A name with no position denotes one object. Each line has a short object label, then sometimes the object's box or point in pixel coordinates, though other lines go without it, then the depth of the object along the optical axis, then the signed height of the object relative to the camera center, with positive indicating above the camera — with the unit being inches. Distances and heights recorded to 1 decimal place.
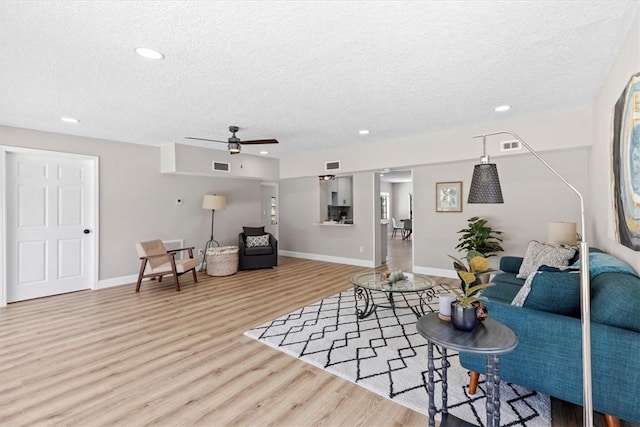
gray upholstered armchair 241.3 -28.8
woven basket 222.8 -35.4
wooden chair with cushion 184.4 -31.0
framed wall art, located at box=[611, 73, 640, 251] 68.9 +12.3
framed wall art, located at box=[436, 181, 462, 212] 206.4 +12.9
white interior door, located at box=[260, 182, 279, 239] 314.0 +6.9
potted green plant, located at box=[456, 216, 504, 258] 183.9 -14.7
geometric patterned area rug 75.7 -48.0
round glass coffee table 127.9 -31.3
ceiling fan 163.2 +39.6
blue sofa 59.7 -26.8
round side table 54.4 -23.7
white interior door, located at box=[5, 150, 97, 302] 165.9 -5.5
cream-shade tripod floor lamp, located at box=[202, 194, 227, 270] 236.1 +9.7
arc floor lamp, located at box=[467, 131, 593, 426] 51.7 -19.7
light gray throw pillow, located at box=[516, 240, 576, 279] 118.3 -17.3
